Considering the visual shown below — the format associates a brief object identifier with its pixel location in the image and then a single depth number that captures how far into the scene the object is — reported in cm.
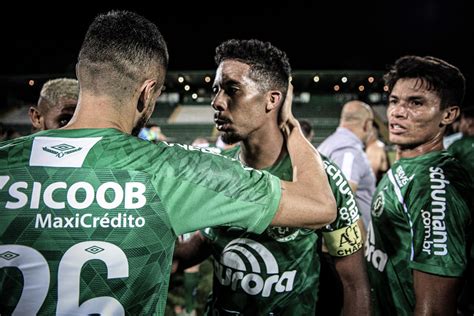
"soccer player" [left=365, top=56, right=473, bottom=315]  186
